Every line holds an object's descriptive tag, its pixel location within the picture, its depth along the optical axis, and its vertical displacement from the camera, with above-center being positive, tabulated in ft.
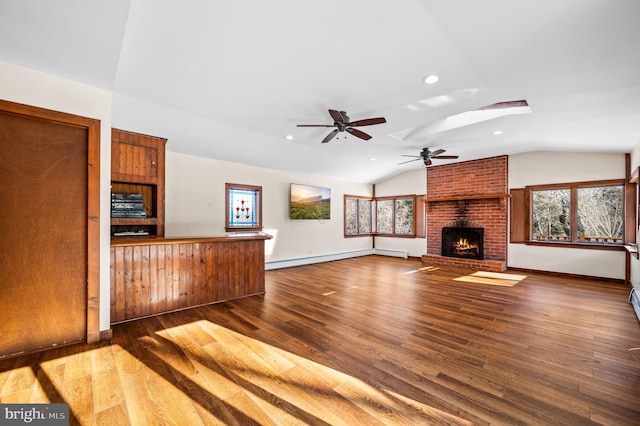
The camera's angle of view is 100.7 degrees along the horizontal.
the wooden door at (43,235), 7.74 -0.70
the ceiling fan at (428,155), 18.88 +4.29
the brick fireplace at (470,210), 21.79 +0.28
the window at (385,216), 27.48 -0.34
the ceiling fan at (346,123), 11.29 +4.04
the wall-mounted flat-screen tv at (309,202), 22.63 +0.99
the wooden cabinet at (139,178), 12.86 +1.75
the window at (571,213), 17.69 +0.00
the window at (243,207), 19.06 +0.43
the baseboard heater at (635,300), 11.18 -3.94
